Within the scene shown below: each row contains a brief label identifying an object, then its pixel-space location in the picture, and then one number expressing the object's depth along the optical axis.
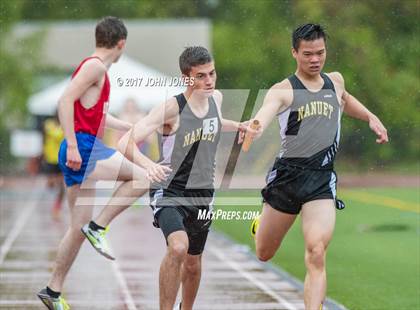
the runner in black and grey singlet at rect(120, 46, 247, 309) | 16.34
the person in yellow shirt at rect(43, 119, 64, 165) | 48.31
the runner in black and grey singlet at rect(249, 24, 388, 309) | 16.05
